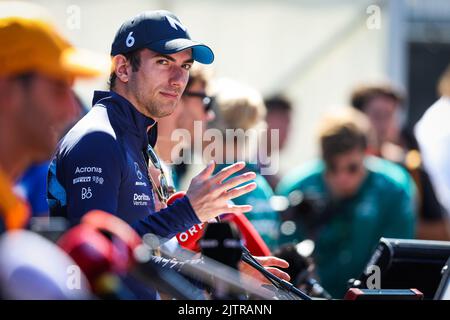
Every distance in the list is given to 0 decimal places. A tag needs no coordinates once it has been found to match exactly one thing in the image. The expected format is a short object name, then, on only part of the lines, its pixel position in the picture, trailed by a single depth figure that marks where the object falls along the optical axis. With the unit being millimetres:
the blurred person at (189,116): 9055
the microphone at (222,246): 5348
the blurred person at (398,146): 14531
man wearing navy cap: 6262
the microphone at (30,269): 3963
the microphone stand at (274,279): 6406
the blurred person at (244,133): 10281
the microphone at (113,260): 4531
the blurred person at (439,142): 12523
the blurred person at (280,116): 14945
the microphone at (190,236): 6798
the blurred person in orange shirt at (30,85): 4820
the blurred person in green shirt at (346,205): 12414
